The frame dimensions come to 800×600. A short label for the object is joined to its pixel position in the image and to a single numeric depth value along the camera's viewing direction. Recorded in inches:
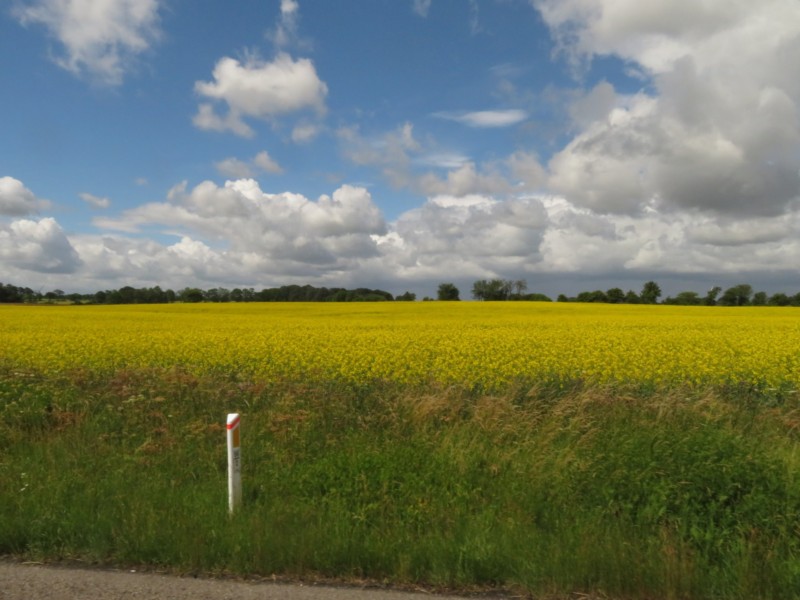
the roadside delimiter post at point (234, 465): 207.2
